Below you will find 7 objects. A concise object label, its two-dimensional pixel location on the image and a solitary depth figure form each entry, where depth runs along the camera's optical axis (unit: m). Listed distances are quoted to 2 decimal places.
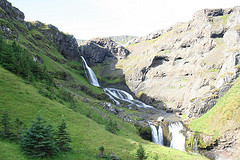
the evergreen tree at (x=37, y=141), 12.19
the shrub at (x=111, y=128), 30.57
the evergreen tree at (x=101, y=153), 17.34
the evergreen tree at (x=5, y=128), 13.77
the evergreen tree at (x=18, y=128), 14.26
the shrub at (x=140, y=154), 18.23
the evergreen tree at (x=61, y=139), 15.10
